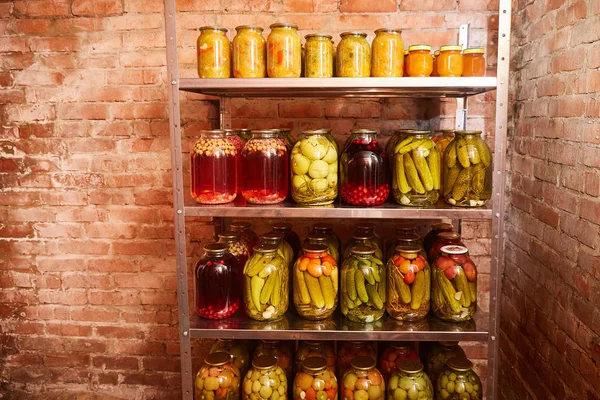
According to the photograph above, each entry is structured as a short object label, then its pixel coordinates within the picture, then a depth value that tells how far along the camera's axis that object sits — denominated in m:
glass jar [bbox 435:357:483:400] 1.71
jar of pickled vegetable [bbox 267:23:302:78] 1.63
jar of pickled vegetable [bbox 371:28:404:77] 1.64
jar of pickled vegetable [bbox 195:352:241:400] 1.73
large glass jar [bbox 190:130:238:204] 1.68
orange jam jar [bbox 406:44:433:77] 1.65
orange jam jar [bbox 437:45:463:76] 1.63
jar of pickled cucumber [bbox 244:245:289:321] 1.72
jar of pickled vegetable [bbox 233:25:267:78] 1.65
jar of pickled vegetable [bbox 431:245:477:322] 1.71
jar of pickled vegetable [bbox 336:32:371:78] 1.64
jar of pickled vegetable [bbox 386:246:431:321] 1.72
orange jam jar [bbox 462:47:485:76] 1.63
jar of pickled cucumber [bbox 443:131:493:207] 1.66
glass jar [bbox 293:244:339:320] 1.73
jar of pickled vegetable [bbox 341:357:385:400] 1.70
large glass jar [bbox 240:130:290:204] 1.71
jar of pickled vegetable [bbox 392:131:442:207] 1.67
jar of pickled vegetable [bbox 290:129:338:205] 1.67
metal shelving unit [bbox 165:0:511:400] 1.57
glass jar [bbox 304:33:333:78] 1.64
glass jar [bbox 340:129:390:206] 1.70
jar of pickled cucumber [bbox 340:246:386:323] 1.72
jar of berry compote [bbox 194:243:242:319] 1.75
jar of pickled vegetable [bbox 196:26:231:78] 1.65
